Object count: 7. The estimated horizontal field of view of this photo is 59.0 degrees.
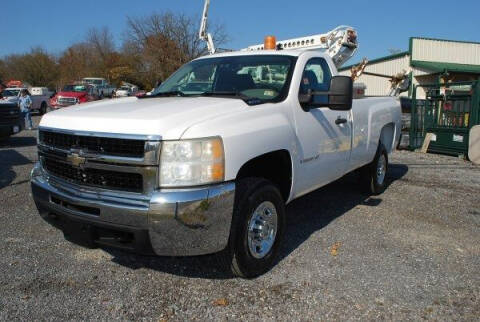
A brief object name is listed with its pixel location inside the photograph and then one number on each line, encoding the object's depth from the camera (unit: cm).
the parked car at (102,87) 3509
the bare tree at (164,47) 3017
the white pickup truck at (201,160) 285
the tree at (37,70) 6322
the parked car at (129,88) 4506
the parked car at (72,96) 2392
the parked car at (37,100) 2460
